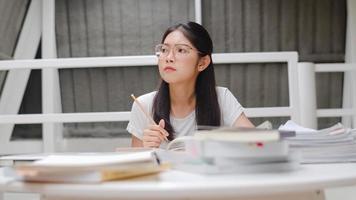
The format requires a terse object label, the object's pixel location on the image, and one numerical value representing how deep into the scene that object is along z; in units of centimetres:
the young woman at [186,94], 144
